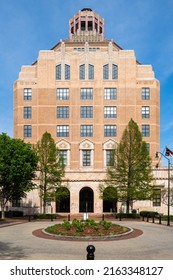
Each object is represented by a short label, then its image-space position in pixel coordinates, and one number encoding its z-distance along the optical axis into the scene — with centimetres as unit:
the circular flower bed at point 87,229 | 1922
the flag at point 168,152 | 3916
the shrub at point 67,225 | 2036
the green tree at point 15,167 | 3298
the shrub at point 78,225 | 1950
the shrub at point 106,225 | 2030
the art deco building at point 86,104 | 5001
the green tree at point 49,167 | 3993
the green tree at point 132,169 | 3811
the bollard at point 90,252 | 761
